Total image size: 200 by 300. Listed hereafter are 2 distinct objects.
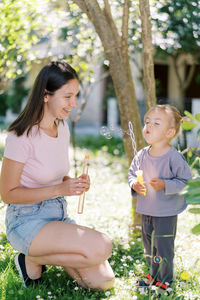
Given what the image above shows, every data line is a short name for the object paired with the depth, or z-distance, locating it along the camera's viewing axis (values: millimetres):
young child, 2436
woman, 2424
